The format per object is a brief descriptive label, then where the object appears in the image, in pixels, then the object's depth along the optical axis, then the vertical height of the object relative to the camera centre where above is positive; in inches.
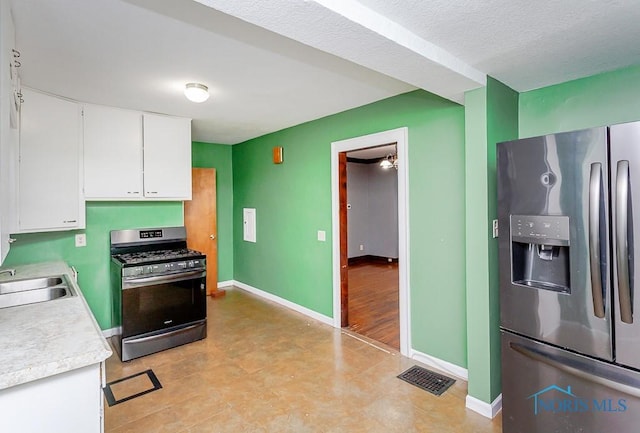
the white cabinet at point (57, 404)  45.3 -26.4
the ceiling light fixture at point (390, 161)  250.6 +42.7
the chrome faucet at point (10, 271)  100.0 -14.6
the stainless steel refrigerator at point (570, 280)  60.4 -13.7
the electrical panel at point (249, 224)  203.5 -2.8
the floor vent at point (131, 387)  98.2 -51.8
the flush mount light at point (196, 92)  106.2 +41.3
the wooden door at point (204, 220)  198.4 +0.3
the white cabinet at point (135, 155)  130.0 +27.7
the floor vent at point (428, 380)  101.3 -52.0
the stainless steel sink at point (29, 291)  82.7 -17.9
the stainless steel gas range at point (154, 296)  122.3 -29.2
